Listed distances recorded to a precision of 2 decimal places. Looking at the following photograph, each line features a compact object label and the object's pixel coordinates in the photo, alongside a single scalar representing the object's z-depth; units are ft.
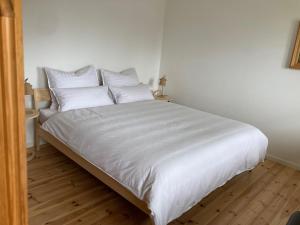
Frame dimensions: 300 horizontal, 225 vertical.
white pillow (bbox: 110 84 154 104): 10.93
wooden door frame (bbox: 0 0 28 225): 1.63
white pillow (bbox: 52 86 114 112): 9.25
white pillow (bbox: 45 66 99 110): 9.55
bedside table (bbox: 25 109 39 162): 8.18
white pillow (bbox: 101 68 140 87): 11.25
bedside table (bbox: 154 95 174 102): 13.41
